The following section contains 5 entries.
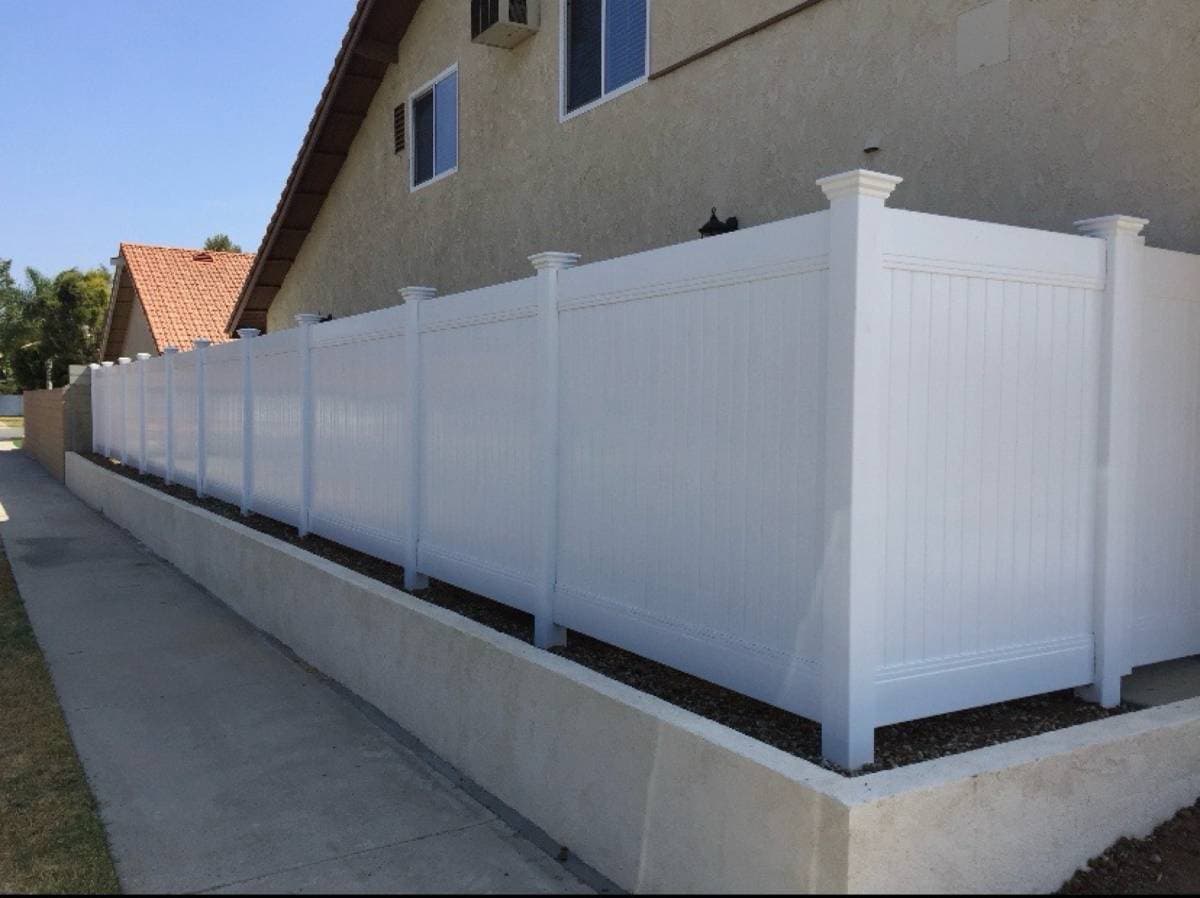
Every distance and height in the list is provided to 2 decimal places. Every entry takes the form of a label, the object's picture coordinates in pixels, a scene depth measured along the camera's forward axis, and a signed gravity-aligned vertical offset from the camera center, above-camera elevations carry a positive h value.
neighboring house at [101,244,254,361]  23.98 +2.40
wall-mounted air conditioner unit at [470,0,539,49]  9.59 +3.46
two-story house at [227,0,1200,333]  5.12 +1.91
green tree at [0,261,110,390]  54.47 +3.70
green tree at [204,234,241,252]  75.75 +10.97
